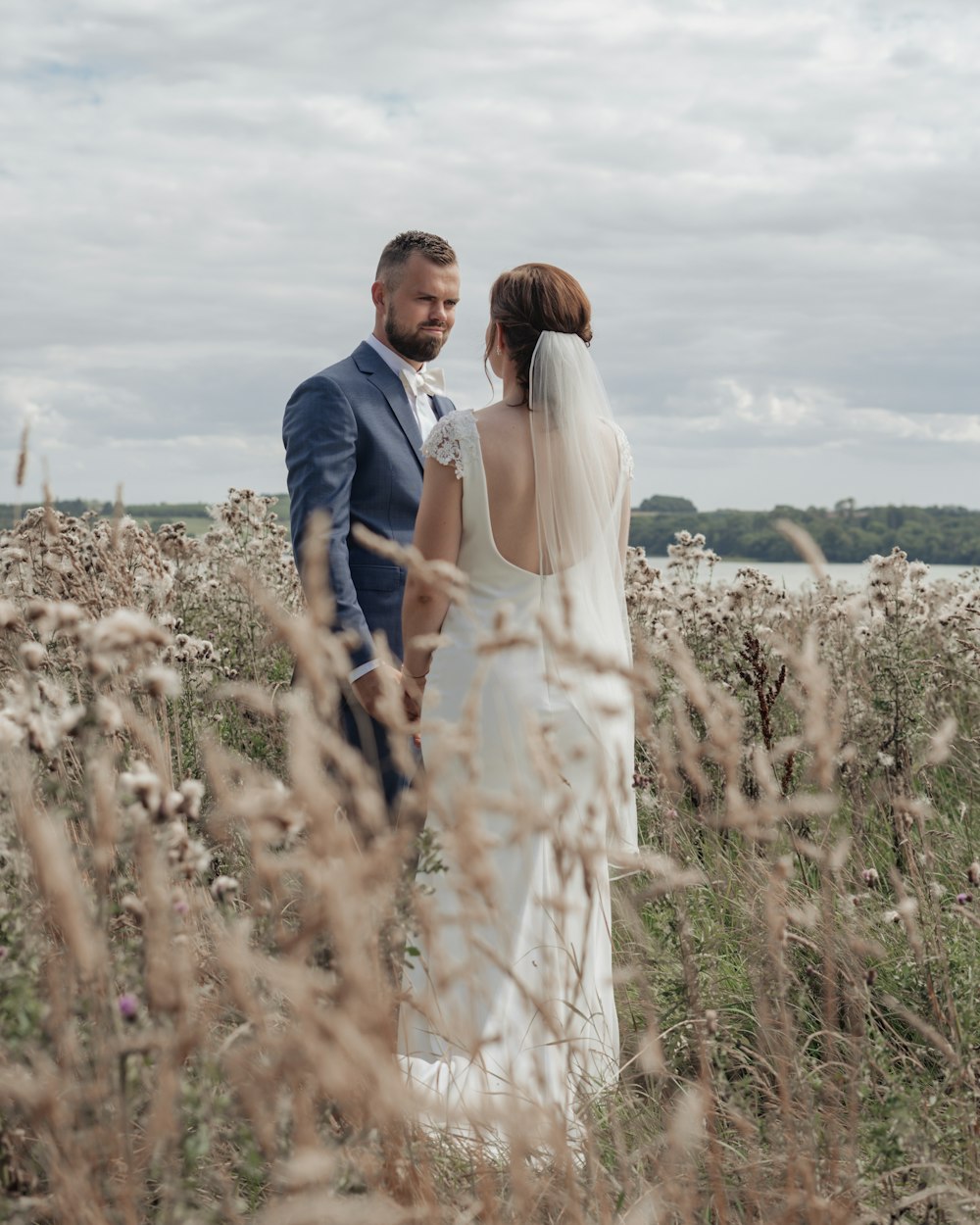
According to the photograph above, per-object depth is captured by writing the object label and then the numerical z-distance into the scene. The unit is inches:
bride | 148.3
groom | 172.1
